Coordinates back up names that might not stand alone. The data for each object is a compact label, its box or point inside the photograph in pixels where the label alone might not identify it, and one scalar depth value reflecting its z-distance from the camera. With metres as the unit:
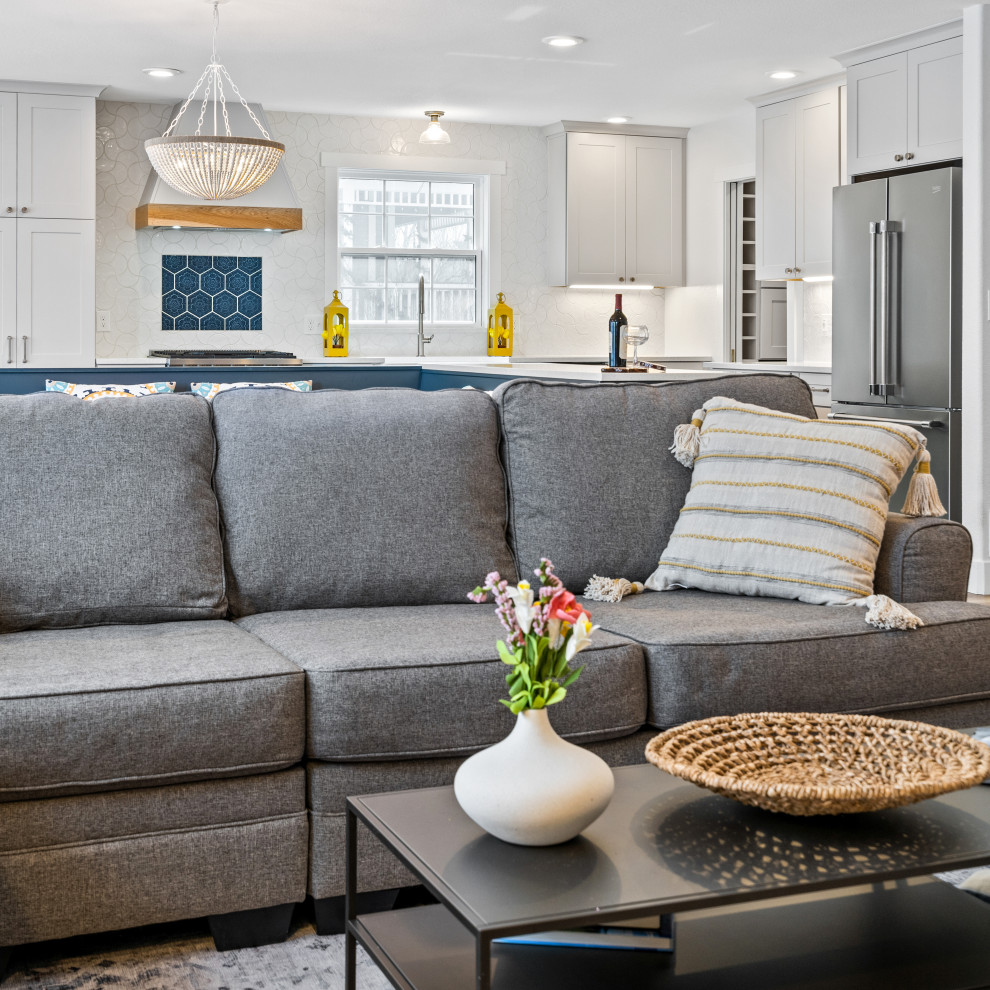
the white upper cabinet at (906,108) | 5.36
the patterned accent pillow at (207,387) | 3.69
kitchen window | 7.88
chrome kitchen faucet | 7.85
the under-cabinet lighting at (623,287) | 8.13
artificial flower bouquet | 1.32
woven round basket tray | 1.36
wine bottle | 4.86
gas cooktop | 6.66
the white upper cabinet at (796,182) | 6.53
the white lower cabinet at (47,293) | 6.63
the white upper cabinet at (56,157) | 6.58
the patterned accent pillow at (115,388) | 3.55
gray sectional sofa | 1.85
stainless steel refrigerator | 5.24
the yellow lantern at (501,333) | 7.99
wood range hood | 6.82
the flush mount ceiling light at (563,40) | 5.57
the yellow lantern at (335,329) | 7.54
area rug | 1.83
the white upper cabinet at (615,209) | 7.89
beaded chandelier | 4.84
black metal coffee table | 1.26
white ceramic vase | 1.33
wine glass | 4.72
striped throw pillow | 2.54
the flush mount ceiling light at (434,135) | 6.96
